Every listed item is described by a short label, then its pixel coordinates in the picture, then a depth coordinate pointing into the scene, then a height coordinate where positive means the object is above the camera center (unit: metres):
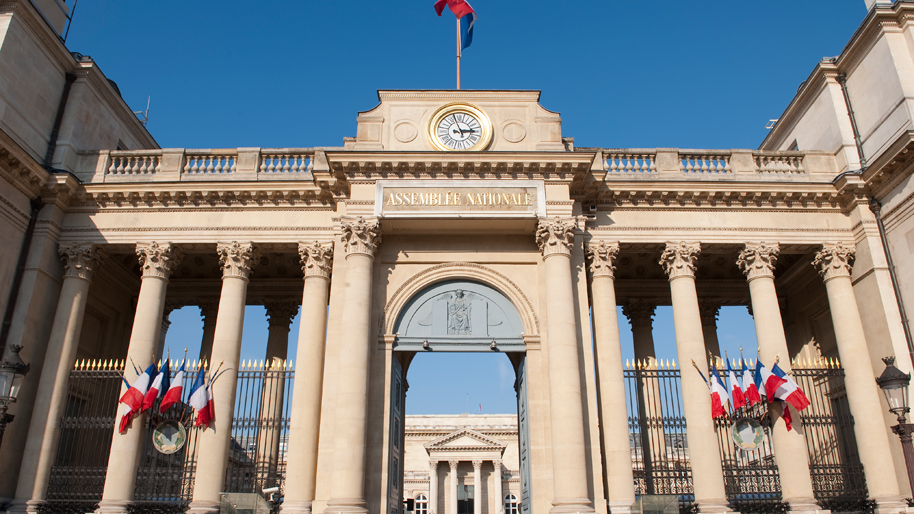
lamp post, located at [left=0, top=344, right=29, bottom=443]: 12.49 +2.31
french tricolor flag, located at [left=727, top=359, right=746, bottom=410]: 15.66 +2.46
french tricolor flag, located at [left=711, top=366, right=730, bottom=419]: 15.49 +2.35
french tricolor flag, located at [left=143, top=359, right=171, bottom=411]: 15.22 +2.68
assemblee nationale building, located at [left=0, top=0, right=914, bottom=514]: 14.98 +5.39
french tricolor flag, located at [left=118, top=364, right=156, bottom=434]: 15.17 +2.35
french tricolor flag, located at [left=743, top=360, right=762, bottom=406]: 15.35 +2.50
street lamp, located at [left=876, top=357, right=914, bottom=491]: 12.62 +2.09
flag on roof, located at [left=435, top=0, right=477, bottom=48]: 19.53 +13.55
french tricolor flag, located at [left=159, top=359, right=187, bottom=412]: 15.30 +2.49
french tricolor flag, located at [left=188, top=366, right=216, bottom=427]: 15.09 +2.33
